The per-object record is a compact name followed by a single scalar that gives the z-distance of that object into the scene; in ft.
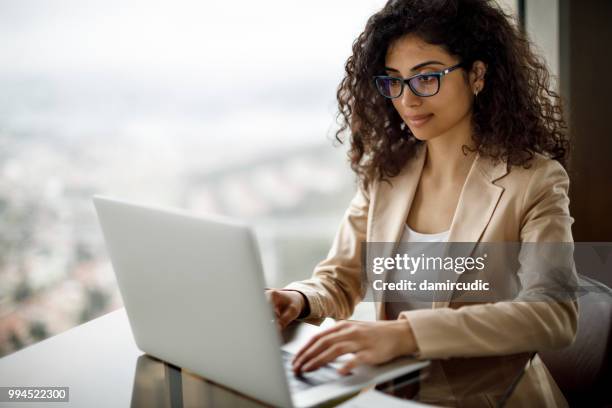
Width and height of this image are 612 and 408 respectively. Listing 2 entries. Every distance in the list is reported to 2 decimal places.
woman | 4.29
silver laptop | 2.90
